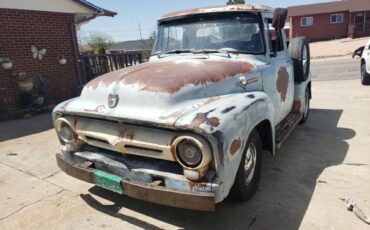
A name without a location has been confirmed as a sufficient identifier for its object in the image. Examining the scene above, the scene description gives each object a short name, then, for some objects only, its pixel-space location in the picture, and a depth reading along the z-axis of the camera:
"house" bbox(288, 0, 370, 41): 36.31
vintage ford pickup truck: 2.79
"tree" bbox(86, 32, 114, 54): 34.81
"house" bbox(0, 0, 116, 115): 9.05
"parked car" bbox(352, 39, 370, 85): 10.40
